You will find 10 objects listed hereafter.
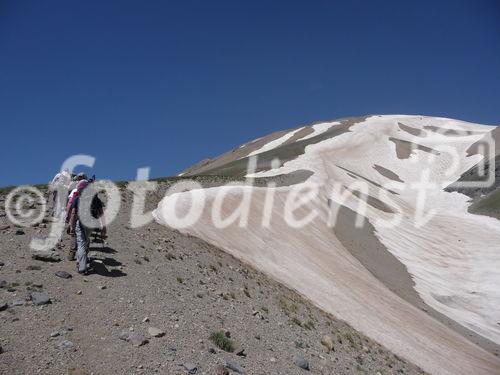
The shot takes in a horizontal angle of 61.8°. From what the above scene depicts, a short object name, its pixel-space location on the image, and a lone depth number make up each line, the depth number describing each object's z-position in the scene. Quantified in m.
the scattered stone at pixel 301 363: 12.77
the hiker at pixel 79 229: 12.62
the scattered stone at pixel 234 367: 10.59
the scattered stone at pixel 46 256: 13.05
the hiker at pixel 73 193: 13.32
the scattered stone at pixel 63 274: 12.10
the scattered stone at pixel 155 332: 10.58
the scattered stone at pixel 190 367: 9.66
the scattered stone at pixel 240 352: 11.61
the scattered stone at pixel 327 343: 15.81
